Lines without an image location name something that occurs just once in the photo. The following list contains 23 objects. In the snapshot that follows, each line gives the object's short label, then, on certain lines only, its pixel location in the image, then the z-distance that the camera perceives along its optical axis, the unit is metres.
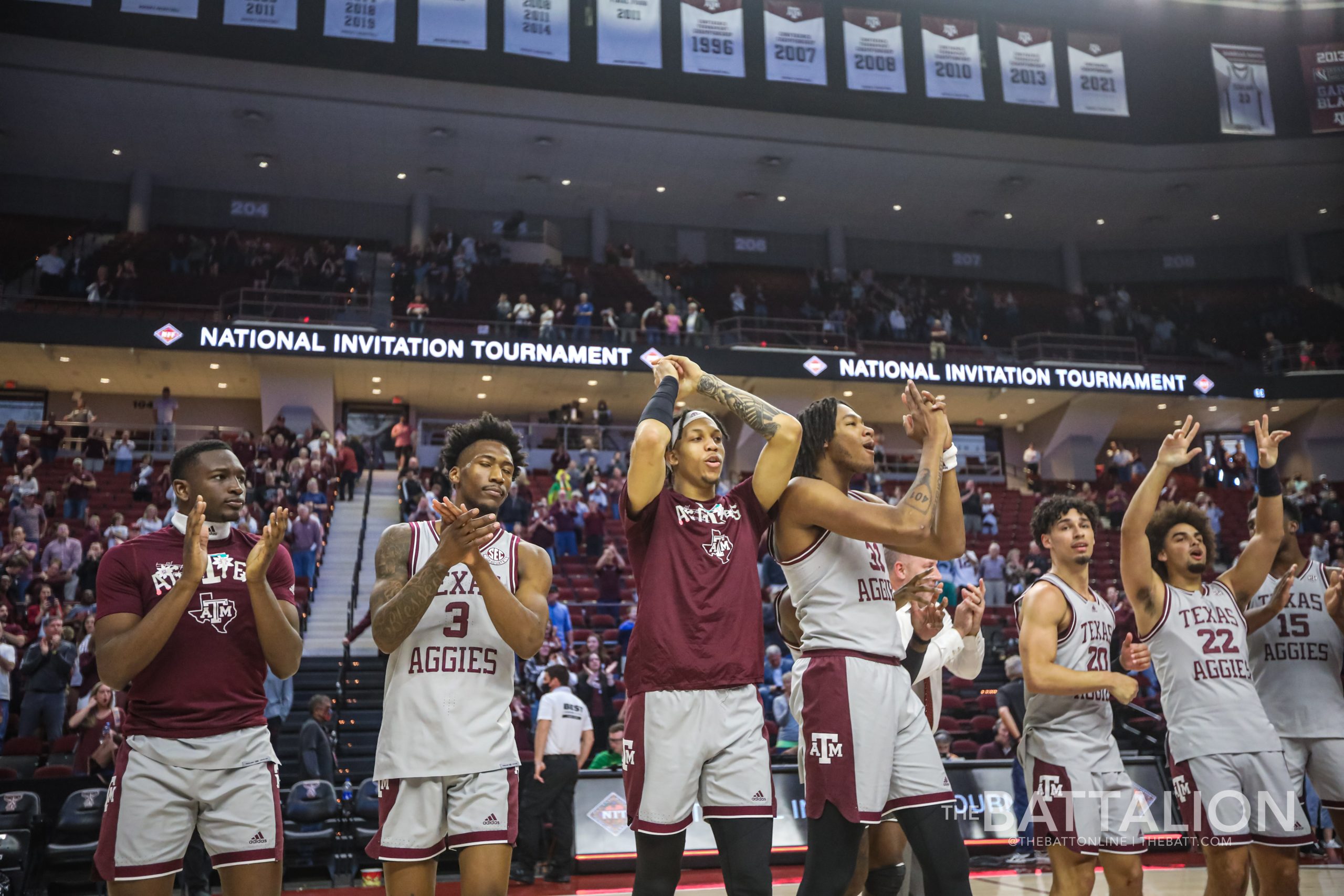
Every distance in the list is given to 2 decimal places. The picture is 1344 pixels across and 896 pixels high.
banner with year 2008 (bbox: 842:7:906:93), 25.61
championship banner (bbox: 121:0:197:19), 22.25
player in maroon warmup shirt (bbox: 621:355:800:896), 3.53
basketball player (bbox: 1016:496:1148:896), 4.46
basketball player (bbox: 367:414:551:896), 3.63
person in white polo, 8.65
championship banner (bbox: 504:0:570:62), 24.06
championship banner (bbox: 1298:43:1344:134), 26.80
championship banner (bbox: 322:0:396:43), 23.11
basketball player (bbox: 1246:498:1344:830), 5.35
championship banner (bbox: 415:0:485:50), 23.52
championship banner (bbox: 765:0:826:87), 25.31
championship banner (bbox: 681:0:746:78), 24.97
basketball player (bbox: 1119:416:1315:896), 4.71
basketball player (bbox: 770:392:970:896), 3.59
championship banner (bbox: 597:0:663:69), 24.53
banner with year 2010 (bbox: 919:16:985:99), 25.97
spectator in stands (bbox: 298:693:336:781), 9.41
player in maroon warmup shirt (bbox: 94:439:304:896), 3.65
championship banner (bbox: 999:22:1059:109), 26.33
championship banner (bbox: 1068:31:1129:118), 26.69
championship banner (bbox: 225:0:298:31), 22.61
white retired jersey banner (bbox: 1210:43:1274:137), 27.20
